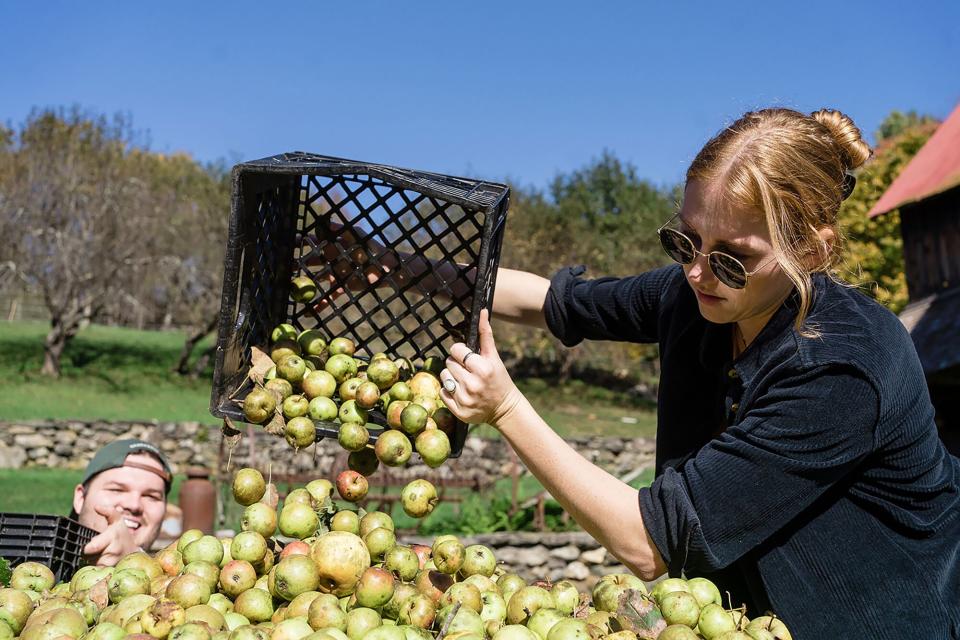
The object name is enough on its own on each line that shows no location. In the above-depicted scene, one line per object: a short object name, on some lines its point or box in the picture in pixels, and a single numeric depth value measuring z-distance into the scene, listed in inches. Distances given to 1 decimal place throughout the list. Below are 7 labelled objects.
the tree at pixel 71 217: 885.8
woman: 78.0
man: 146.1
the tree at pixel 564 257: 1049.5
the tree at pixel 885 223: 859.4
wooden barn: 482.9
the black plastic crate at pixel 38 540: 111.1
